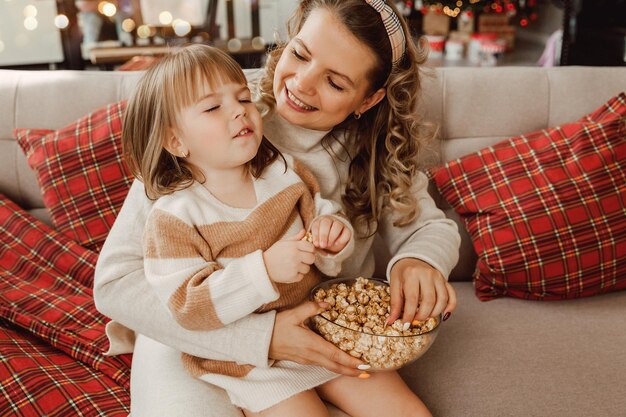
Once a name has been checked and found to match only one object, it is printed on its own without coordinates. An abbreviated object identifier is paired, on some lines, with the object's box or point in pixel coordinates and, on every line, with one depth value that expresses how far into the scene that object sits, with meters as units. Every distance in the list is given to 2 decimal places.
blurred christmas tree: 4.23
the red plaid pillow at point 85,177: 1.65
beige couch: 1.31
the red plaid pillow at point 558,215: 1.61
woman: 1.10
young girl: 1.02
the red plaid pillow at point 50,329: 1.25
